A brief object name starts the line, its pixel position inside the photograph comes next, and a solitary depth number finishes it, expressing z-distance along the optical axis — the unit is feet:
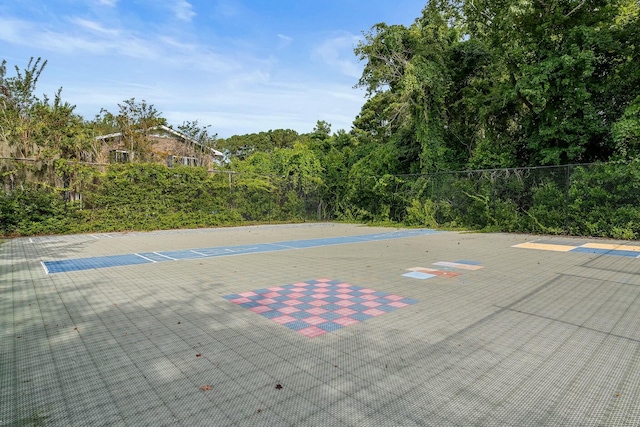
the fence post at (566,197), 38.22
